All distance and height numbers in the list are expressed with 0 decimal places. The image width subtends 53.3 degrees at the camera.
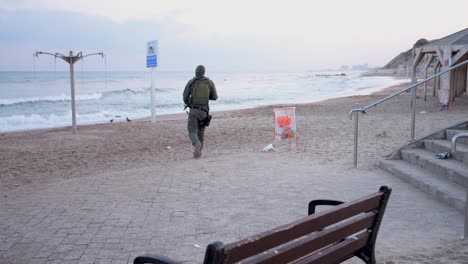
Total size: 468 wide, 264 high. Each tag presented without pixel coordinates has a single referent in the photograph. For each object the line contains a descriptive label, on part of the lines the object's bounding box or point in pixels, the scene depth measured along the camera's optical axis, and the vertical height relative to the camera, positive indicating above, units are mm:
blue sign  16828 +627
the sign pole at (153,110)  16625 -1374
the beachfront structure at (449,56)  13805 +515
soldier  8523 -539
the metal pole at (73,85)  13109 -410
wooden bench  2088 -887
